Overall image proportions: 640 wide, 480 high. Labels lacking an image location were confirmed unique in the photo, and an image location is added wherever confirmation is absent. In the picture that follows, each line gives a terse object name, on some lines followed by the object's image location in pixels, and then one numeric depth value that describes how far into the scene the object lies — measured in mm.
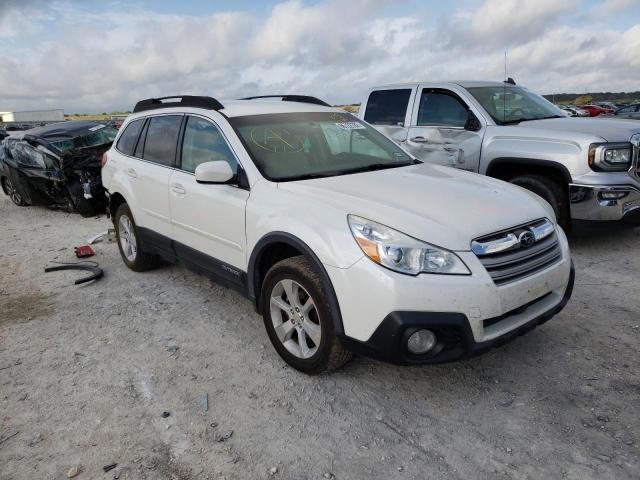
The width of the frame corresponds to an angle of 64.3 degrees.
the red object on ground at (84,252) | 6086
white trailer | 75188
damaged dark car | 8125
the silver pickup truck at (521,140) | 5195
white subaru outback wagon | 2619
